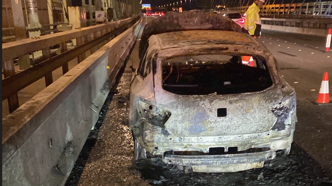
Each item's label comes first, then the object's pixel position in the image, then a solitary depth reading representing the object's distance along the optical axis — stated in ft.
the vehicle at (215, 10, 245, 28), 76.79
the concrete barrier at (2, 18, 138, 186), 7.84
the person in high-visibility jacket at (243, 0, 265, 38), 30.94
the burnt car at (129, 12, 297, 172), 11.00
